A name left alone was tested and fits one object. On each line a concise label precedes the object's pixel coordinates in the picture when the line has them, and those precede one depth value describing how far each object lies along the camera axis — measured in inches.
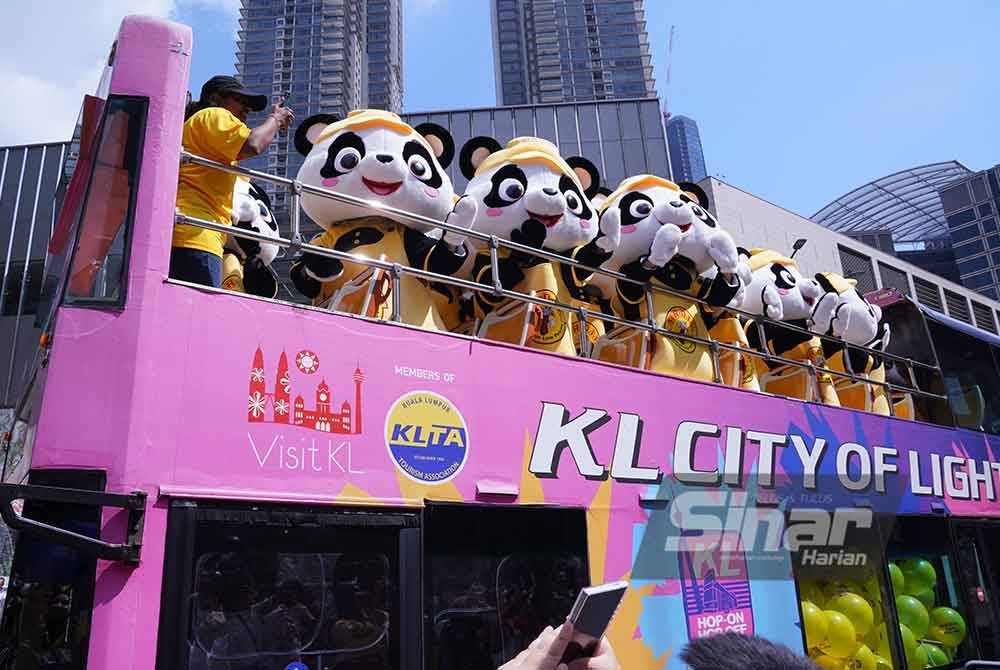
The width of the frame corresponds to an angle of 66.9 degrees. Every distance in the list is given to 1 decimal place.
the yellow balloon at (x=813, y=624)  177.8
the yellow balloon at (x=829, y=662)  181.6
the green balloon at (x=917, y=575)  211.0
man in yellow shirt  131.9
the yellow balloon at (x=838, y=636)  182.7
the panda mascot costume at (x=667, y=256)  213.9
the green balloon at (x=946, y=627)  213.5
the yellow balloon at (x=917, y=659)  198.1
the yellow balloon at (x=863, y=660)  189.3
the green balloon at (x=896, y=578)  205.7
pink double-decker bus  98.7
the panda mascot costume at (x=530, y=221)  189.6
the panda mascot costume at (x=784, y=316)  255.4
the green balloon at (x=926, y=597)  213.2
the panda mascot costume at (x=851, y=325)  273.9
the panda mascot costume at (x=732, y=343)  224.5
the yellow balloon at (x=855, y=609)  190.9
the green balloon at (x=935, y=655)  207.5
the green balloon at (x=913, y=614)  203.5
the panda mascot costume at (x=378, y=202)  177.8
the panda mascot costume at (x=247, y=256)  189.2
